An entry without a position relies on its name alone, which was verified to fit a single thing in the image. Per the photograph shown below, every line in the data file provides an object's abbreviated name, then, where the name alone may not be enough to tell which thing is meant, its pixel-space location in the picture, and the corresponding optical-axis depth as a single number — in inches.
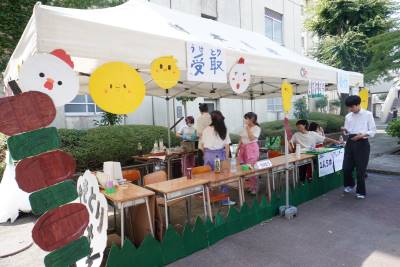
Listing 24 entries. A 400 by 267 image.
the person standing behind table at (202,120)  276.4
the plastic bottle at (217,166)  179.5
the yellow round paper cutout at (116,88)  107.3
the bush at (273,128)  517.4
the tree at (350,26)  595.5
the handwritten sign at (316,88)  223.9
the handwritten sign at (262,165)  187.2
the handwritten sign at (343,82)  251.0
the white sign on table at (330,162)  222.5
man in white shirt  211.0
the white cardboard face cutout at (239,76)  164.3
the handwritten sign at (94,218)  102.7
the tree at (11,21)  267.6
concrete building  387.2
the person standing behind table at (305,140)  253.6
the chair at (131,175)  181.8
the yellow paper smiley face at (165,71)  130.0
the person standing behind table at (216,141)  203.9
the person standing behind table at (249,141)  219.7
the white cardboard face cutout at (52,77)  84.9
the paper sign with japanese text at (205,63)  145.5
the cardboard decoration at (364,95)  285.7
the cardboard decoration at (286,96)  186.5
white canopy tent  103.3
